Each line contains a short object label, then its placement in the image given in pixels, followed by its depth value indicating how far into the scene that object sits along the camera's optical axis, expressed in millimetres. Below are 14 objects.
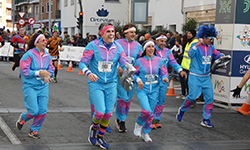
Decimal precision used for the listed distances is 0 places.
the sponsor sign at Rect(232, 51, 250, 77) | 10625
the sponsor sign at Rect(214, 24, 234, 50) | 10586
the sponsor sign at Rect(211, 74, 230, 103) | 10789
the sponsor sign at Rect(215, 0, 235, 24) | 10531
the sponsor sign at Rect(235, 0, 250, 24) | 10398
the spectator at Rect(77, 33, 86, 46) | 24531
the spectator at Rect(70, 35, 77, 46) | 25200
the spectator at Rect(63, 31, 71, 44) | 26131
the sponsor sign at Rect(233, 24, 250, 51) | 10492
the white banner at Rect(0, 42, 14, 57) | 27266
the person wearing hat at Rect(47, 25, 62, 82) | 15352
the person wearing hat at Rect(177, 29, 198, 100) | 11115
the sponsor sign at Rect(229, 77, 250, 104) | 10672
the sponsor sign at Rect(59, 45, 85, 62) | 23578
